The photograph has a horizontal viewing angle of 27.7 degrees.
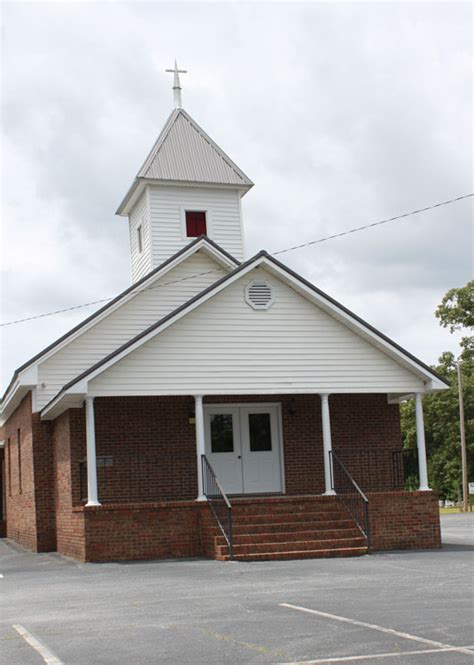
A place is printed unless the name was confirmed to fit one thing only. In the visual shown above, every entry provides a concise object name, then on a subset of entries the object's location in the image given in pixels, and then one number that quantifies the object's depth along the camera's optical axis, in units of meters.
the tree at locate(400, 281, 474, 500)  49.72
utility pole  44.59
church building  17.84
